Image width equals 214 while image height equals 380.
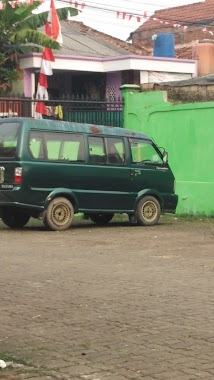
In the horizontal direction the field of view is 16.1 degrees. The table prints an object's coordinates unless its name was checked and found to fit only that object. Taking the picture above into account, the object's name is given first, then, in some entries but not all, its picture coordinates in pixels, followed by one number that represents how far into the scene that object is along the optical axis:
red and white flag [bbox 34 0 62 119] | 25.70
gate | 18.67
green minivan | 13.95
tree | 26.08
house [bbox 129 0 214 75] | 43.19
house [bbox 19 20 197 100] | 27.25
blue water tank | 30.23
